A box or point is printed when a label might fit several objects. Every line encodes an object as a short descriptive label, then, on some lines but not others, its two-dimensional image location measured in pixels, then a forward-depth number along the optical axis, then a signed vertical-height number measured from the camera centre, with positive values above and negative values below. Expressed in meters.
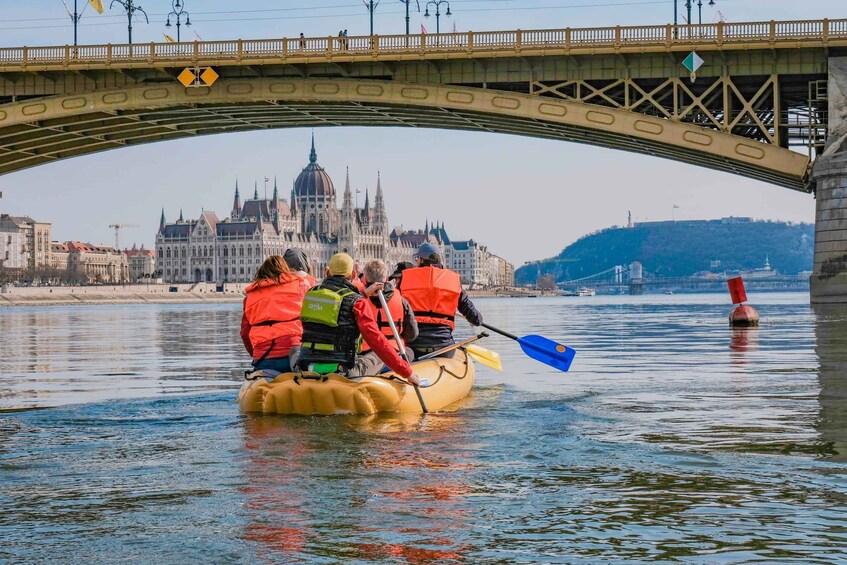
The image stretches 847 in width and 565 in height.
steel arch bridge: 41.56 +7.25
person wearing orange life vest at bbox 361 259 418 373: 12.28 -0.23
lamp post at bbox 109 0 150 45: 54.47 +12.43
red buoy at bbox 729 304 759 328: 32.94 -0.91
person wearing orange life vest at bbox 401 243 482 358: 13.66 -0.15
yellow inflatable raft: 11.53 -1.03
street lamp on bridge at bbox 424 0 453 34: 52.08 +11.64
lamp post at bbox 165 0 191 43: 54.14 +12.12
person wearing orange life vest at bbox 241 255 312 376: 12.41 -0.27
